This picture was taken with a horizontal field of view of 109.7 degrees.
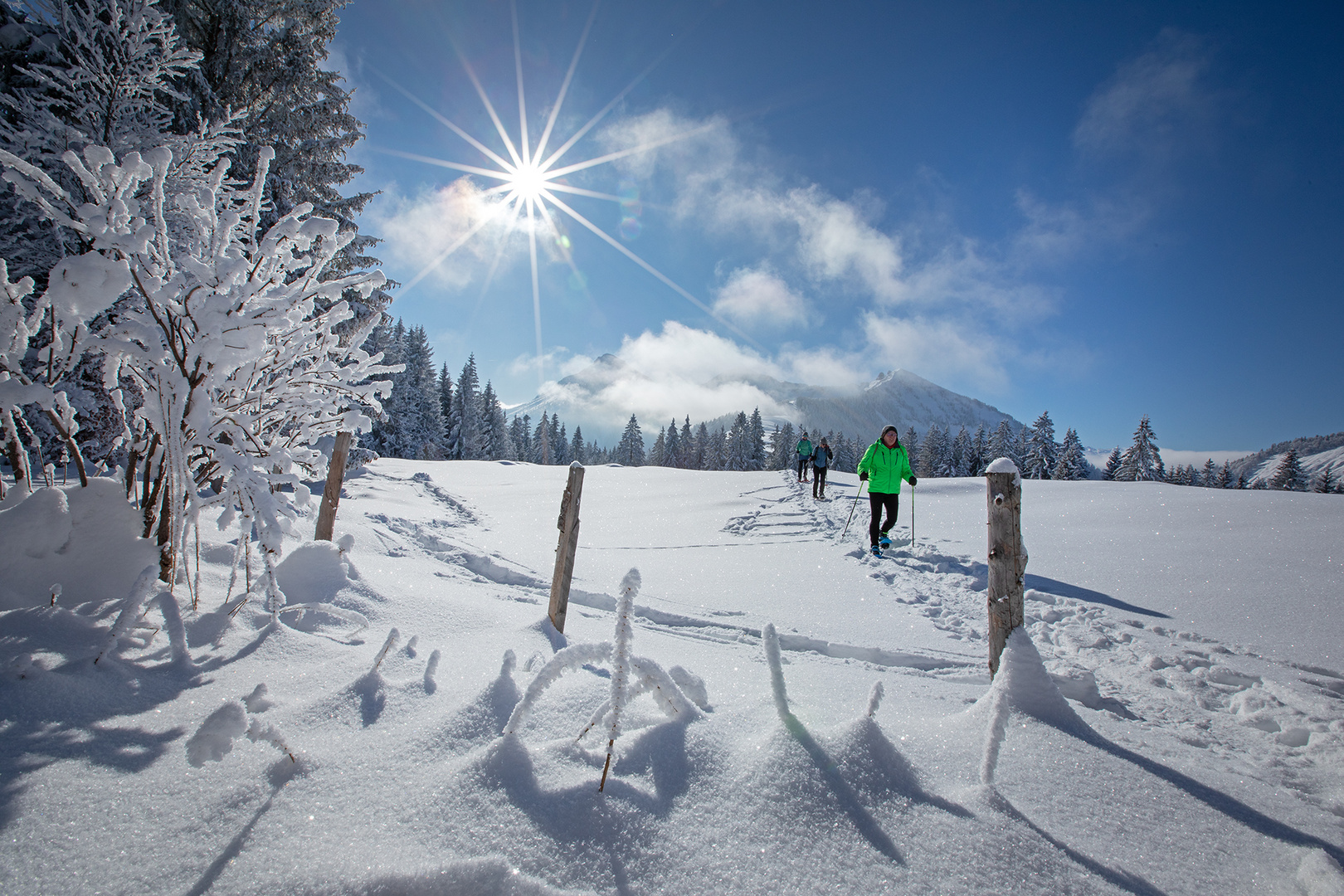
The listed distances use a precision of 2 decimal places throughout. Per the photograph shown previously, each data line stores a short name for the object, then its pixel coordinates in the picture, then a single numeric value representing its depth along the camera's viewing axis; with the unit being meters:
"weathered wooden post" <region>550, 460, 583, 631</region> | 3.86
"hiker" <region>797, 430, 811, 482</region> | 15.44
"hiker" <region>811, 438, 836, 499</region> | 13.13
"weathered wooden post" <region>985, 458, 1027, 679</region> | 3.12
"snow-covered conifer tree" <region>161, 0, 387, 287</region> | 9.06
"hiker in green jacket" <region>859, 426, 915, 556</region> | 7.52
